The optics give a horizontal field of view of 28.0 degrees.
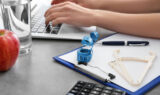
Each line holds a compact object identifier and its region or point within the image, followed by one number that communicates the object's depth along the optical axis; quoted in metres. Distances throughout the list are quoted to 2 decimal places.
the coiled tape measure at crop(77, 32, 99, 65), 0.77
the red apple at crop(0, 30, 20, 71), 0.74
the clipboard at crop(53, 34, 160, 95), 0.68
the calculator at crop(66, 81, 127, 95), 0.66
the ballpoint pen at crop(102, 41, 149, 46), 0.88
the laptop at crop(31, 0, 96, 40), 0.93
